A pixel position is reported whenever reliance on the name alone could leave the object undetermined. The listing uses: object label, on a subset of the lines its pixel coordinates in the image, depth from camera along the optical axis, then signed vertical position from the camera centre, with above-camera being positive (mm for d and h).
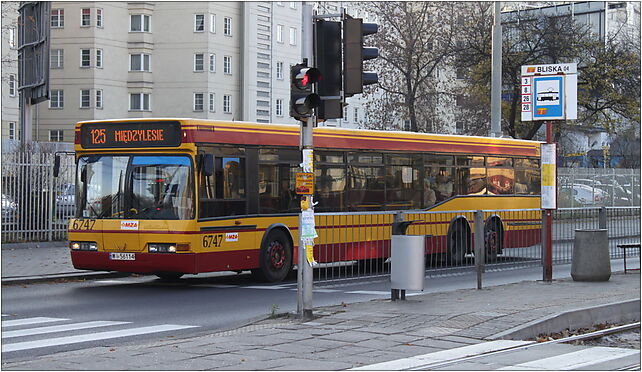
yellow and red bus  17219 -132
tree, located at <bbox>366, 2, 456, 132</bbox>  42594 +5753
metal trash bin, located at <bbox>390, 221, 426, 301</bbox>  13812 -979
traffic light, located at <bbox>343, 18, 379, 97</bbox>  12516 +1644
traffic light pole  12359 -168
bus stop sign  16109 +1546
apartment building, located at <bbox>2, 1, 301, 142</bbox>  66562 +8526
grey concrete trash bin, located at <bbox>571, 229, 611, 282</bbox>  16655 -1051
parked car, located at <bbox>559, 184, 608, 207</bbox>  41094 -233
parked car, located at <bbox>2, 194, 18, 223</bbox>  25797 -486
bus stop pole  16625 -858
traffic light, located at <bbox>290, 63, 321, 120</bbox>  12242 +1181
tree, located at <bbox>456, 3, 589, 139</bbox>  41000 +5688
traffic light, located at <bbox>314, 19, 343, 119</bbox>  12547 +1527
